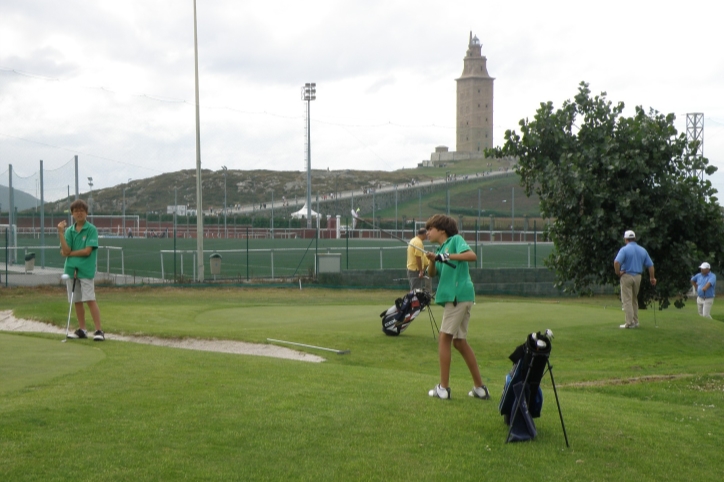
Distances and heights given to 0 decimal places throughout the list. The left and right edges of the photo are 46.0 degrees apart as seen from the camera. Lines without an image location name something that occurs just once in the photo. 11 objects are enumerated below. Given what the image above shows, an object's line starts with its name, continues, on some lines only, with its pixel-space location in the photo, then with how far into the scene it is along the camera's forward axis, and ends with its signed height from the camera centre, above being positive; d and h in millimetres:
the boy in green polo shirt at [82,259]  11734 -441
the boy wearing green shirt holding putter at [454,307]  7887 -747
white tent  87225 +1347
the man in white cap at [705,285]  22297 -1577
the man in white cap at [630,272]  16047 -867
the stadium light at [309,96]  76938 +12391
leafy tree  17938 +613
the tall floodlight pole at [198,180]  34812 +2018
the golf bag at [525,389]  6508 -1277
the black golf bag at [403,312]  14016 -1423
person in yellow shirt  16250 -730
